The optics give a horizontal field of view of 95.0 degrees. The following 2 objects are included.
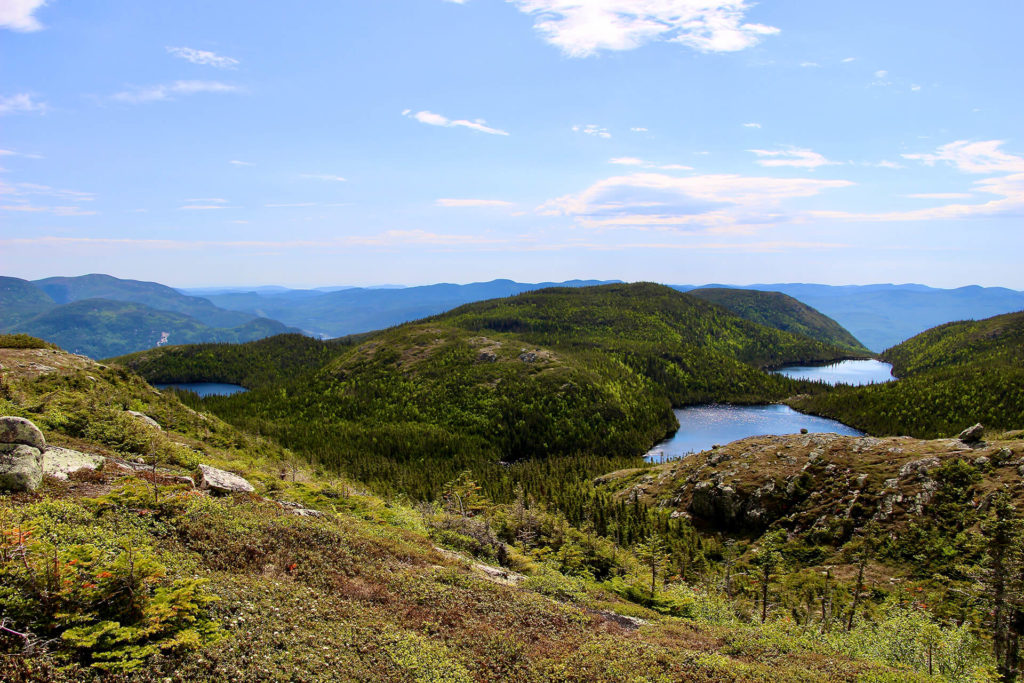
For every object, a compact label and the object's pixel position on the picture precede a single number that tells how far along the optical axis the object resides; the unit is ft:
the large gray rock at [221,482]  87.40
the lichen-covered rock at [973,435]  206.45
